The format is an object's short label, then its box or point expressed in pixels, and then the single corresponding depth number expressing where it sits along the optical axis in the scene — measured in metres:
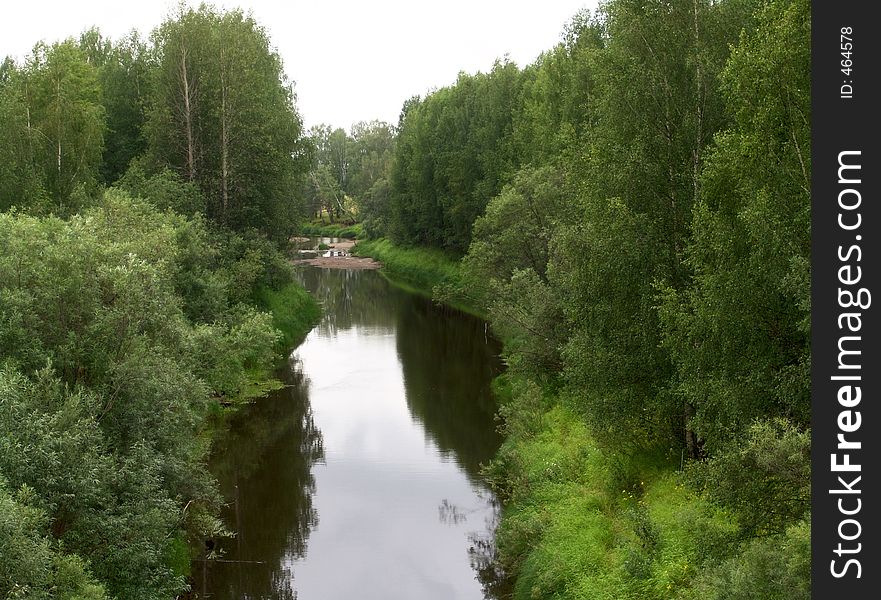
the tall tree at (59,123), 36.56
